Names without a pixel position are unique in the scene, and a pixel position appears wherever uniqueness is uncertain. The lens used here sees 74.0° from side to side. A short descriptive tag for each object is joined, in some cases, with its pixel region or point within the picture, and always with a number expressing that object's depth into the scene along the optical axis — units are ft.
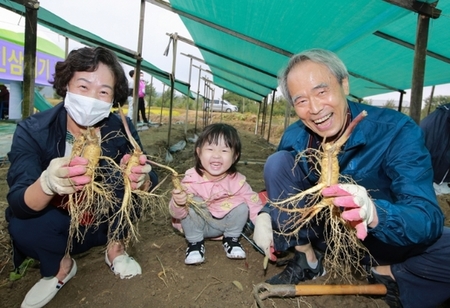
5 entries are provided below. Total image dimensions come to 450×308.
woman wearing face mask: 4.59
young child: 6.04
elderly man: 3.56
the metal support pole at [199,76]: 35.47
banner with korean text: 26.48
